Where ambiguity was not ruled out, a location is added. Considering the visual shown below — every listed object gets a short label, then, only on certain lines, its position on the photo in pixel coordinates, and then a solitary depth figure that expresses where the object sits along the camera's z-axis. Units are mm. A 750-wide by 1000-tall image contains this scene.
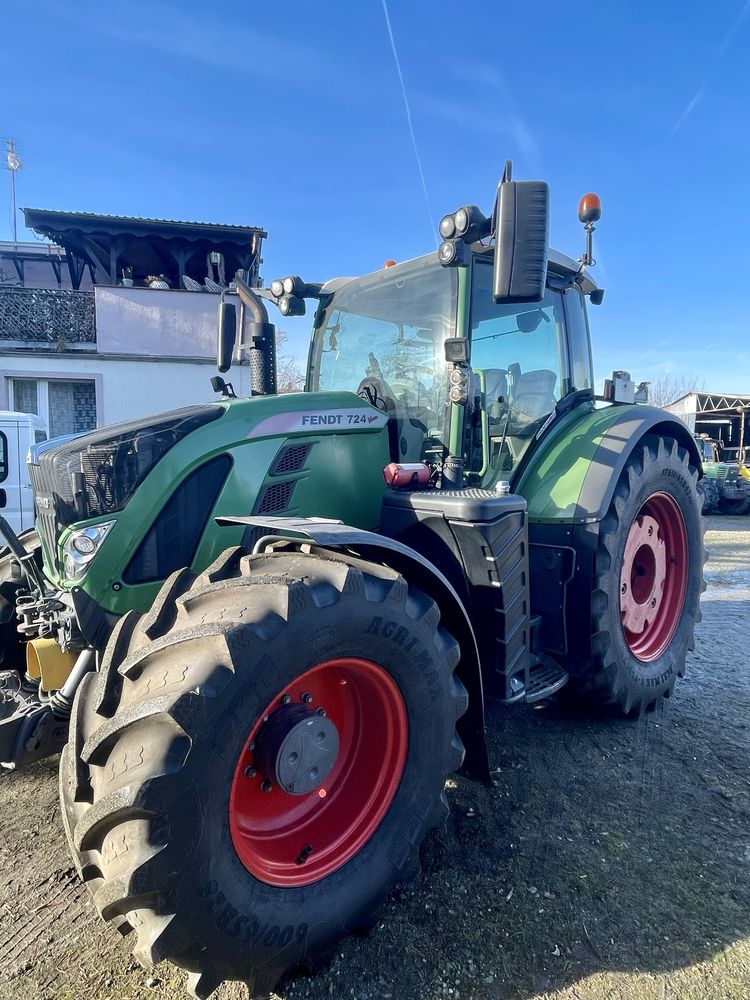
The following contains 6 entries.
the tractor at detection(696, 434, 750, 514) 15258
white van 7027
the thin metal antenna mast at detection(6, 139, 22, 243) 24312
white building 13141
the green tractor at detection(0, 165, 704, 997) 1550
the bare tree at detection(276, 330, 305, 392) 19922
